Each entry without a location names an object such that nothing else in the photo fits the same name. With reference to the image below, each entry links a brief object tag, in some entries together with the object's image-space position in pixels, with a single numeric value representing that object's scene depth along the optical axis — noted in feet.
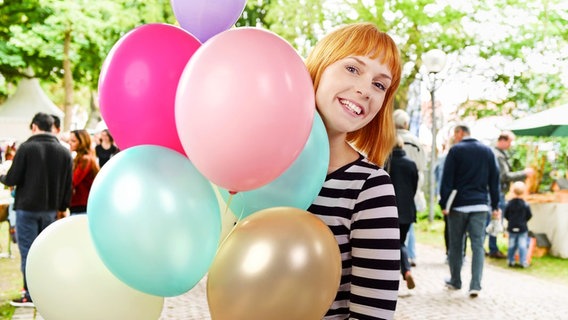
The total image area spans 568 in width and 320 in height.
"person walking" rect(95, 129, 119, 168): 30.73
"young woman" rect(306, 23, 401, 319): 6.09
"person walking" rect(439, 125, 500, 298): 22.76
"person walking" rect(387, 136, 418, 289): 22.22
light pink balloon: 5.15
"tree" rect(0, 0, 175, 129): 55.57
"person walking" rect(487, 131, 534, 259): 32.19
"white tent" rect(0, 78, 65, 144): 63.98
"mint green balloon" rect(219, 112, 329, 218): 5.99
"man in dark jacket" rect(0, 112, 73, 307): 19.93
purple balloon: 6.70
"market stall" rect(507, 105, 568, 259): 31.96
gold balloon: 5.51
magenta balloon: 5.99
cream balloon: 6.13
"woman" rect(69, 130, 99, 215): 22.12
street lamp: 41.68
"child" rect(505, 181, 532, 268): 29.48
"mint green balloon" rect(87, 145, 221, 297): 5.31
